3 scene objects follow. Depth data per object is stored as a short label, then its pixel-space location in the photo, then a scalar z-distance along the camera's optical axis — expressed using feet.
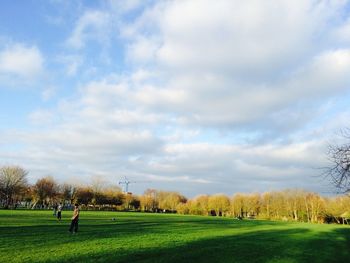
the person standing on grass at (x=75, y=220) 98.53
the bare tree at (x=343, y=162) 48.63
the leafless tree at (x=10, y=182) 382.07
